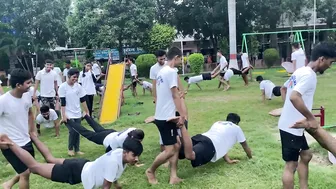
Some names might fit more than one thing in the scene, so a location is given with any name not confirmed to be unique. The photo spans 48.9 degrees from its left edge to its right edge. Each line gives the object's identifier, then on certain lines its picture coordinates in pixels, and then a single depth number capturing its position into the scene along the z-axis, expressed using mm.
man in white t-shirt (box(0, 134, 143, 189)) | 3535
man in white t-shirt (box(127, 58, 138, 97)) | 13133
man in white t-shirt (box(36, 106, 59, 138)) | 7238
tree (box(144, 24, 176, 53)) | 24484
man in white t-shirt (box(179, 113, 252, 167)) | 4574
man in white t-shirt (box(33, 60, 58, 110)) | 8164
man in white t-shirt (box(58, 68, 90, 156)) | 6043
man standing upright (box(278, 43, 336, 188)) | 3193
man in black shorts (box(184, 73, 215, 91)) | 12293
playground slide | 9098
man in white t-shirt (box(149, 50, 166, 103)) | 5539
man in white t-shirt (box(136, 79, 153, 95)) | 12268
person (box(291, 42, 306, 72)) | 9930
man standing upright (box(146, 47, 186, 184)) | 4168
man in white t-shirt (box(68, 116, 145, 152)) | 4455
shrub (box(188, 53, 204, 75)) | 20766
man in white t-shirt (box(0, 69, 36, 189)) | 3768
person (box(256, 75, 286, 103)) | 9268
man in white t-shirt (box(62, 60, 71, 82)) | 10289
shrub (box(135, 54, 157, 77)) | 20453
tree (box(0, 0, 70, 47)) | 25625
